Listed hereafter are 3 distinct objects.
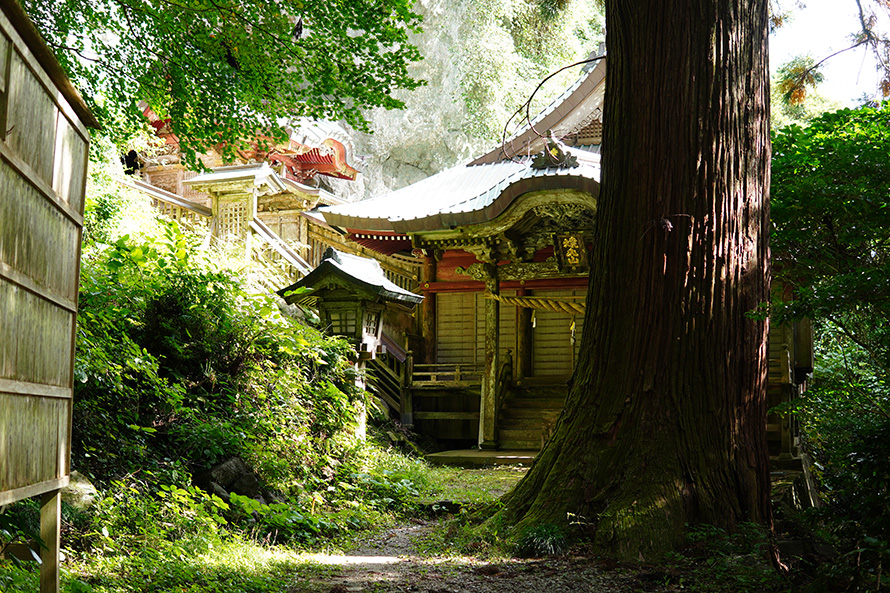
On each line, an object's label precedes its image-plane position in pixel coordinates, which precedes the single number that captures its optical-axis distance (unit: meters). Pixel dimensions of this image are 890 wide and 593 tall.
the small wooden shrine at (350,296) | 8.01
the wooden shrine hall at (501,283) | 11.06
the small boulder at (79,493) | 4.15
